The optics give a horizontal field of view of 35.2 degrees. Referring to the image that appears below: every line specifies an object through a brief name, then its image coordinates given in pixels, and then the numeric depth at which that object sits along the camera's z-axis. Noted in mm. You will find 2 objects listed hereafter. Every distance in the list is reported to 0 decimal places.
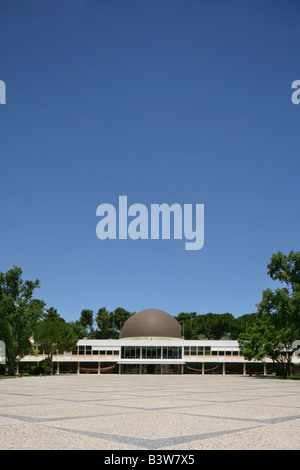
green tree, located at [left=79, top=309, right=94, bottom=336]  118750
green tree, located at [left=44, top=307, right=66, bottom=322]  120419
